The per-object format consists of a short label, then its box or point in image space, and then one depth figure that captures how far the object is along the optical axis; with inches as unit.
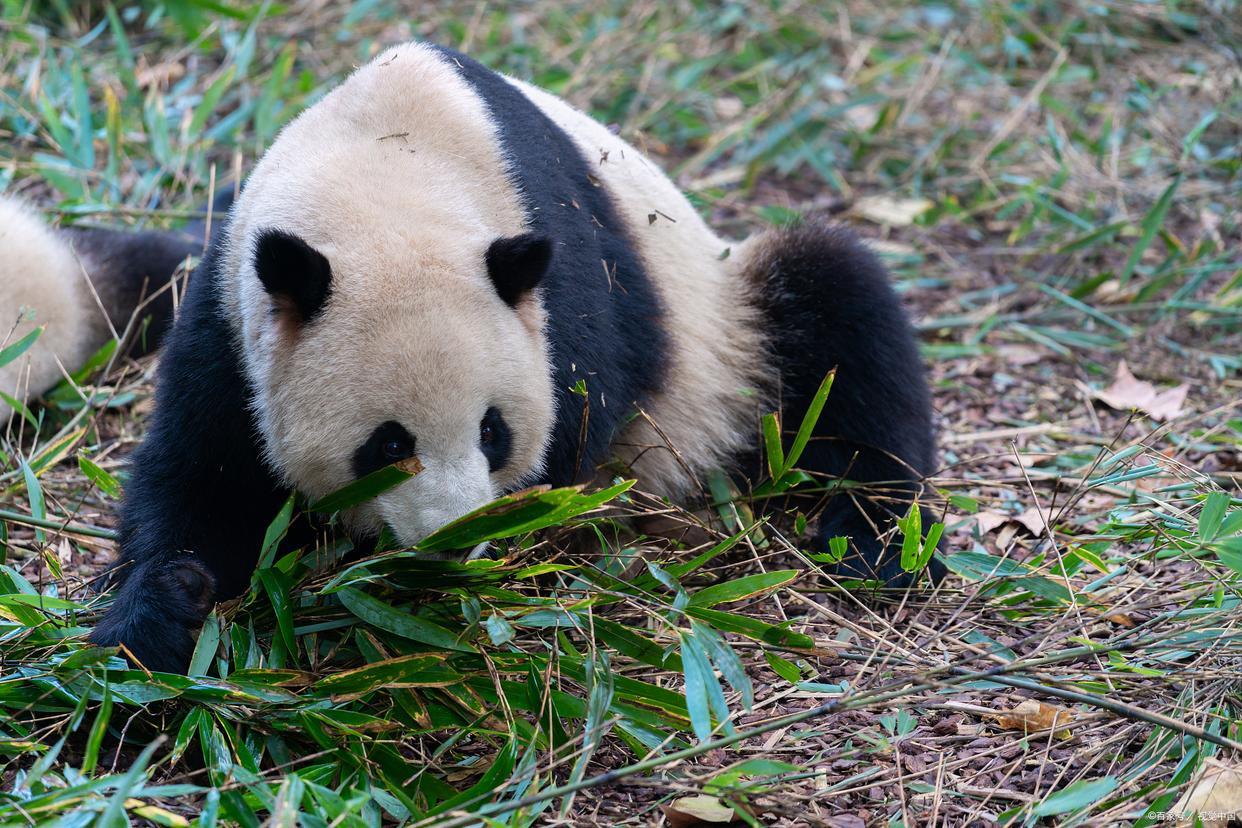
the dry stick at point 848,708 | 165.8
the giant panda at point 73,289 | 318.0
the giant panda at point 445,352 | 202.2
